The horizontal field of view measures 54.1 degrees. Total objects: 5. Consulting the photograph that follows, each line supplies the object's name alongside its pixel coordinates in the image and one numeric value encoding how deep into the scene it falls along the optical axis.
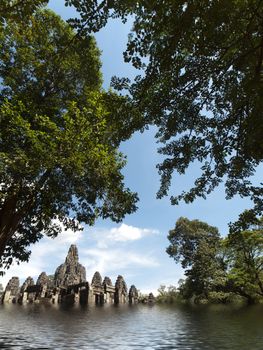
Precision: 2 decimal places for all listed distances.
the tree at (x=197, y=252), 43.22
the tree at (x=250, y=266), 32.74
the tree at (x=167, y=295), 70.03
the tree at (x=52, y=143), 9.92
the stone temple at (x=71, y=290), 55.28
